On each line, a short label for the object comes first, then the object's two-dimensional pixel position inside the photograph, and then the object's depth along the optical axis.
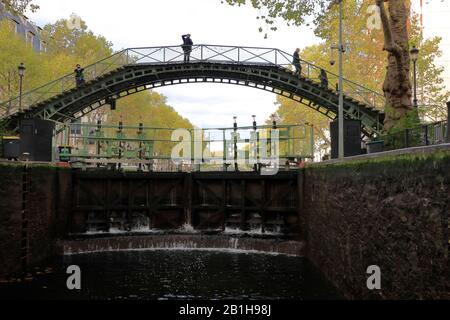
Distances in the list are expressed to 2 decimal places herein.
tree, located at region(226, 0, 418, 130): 15.81
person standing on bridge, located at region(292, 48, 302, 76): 29.31
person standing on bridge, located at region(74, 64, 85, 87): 30.08
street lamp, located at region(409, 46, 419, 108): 19.89
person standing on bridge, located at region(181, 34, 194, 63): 30.20
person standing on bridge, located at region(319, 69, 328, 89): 29.05
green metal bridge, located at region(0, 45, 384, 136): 28.55
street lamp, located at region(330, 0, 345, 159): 13.58
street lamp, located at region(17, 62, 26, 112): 24.30
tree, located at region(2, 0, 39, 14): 18.73
